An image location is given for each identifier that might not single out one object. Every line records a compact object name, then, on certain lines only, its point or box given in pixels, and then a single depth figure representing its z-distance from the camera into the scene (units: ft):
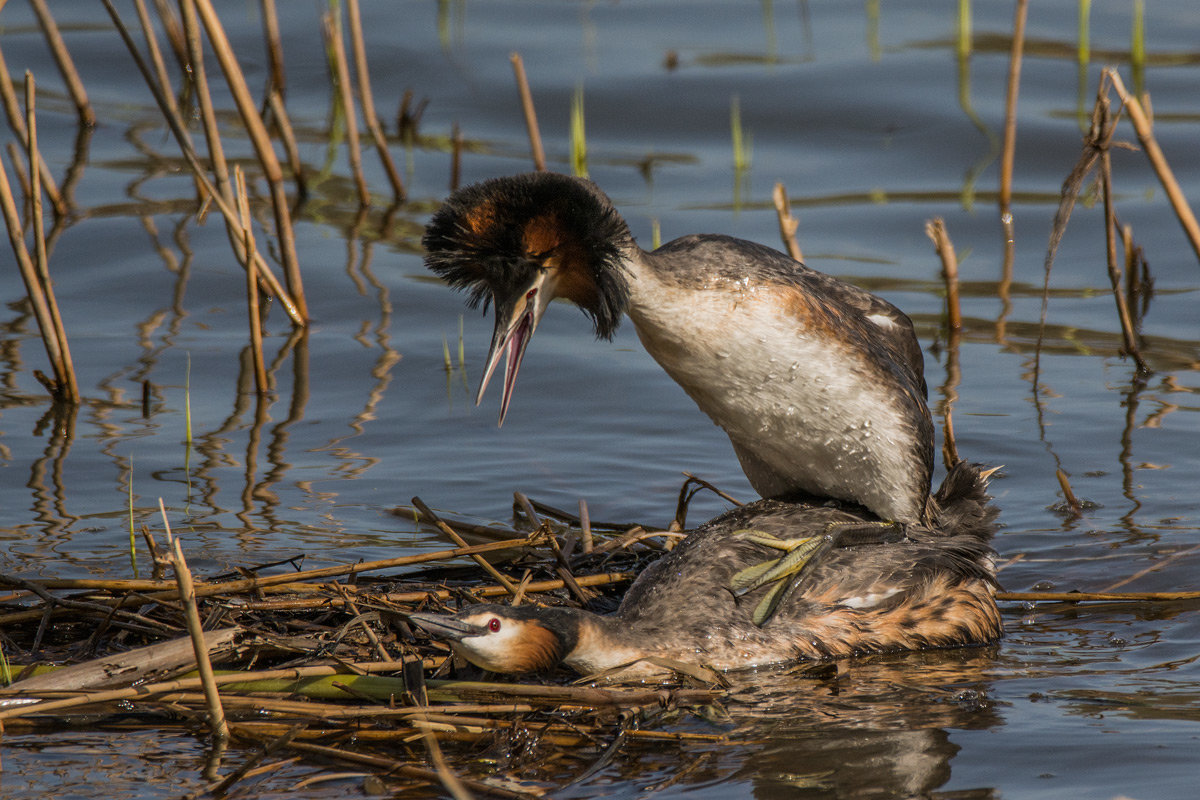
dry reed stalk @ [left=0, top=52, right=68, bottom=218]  49.30
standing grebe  30.48
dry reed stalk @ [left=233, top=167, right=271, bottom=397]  46.52
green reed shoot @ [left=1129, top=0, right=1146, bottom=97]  76.48
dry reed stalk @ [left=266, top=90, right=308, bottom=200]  61.98
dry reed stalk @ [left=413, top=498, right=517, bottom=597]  34.09
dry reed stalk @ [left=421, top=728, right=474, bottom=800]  20.98
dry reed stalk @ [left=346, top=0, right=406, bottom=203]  63.36
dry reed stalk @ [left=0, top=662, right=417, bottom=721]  27.25
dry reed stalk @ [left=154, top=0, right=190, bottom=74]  70.95
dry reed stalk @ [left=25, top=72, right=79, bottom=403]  44.39
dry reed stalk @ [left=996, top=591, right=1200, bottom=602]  35.53
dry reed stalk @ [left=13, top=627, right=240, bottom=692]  28.12
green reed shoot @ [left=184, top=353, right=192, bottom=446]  43.39
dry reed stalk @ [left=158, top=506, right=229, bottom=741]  23.40
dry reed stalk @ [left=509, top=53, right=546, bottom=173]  61.36
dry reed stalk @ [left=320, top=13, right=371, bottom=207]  63.23
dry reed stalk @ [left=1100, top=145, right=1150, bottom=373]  47.70
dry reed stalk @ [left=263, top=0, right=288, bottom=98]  70.18
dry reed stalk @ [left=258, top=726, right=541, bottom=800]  26.03
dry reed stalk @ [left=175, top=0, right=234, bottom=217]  47.52
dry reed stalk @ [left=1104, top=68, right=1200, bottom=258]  43.55
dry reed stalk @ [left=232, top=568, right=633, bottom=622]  32.71
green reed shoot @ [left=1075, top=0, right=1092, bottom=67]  71.96
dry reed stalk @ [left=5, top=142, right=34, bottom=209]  56.29
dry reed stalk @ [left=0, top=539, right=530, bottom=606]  32.65
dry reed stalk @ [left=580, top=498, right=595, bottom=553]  37.63
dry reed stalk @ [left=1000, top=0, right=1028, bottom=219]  60.13
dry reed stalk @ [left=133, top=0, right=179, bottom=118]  52.81
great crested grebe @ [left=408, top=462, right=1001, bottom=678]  30.78
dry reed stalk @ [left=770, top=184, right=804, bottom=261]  47.24
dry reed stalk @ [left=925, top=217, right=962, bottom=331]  49.73
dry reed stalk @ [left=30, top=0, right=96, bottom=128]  63.00
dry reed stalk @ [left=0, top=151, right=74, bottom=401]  44.37
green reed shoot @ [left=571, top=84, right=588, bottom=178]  64.19
